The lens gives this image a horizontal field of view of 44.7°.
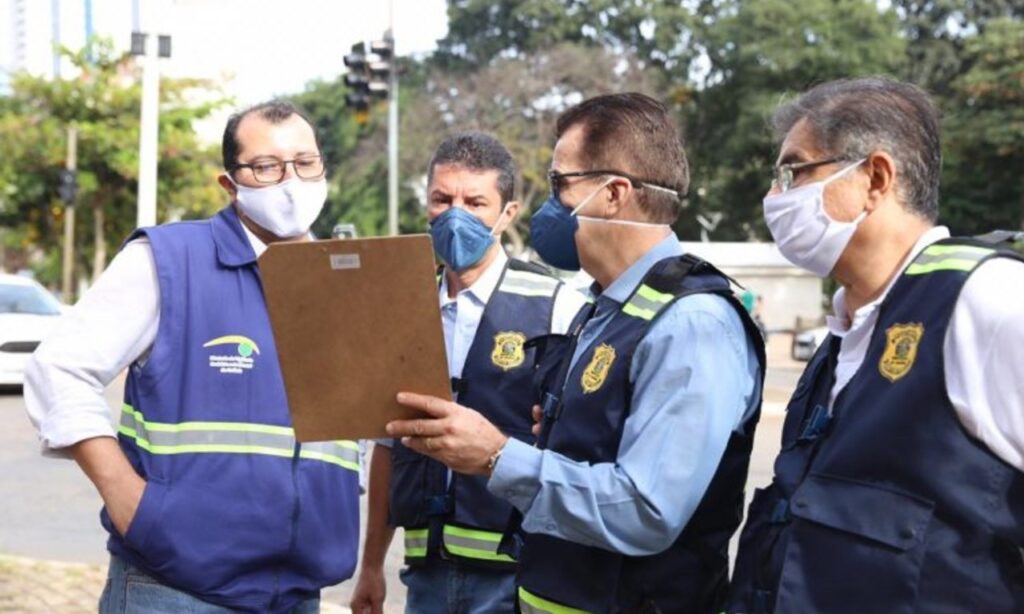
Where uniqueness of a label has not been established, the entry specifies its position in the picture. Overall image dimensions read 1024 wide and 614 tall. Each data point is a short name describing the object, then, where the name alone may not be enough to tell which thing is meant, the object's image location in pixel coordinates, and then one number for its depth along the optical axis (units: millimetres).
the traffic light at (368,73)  20828
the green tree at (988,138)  32125
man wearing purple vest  2764
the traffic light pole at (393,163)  22859
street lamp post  13141
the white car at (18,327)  15242
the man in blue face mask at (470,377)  3434
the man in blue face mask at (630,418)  2324
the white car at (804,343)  24641
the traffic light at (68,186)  29047
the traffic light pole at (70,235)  29625
